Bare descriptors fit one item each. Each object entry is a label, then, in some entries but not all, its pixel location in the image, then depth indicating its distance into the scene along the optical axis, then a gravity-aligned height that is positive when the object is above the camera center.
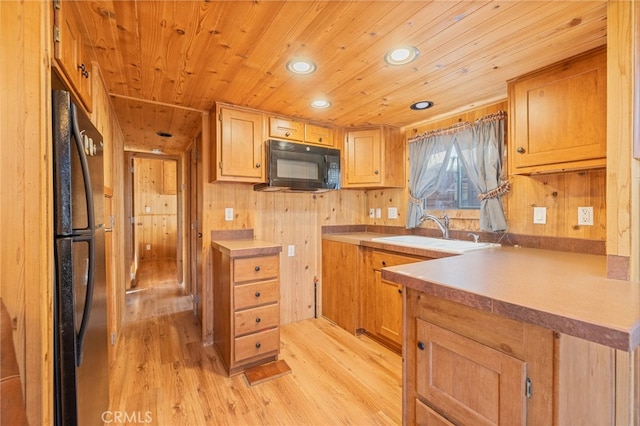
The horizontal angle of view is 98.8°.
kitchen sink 2.02 -0.29
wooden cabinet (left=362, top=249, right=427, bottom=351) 2.36 -0.84
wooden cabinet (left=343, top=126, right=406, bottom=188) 2.96 +0.57
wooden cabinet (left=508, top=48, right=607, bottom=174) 1.48 +0.55
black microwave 2.55 +0.42
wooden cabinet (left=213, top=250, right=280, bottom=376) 2.09 -0.79
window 2.53 +0.18
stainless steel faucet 2.58 -0.14
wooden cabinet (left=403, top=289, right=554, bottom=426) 0.84 -0.56
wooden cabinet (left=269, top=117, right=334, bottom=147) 2.66 +0.81
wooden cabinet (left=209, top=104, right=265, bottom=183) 2.39 +0.59
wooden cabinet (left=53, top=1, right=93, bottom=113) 1.02 +0.69
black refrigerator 0.97 -0.22
